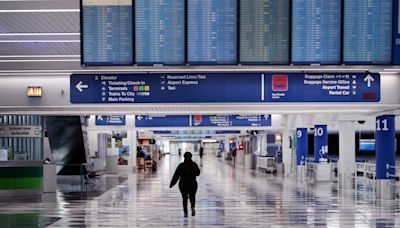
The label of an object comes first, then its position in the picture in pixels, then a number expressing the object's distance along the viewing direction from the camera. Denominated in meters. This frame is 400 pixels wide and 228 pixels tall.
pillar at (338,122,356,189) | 30.64
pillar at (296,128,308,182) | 32.59
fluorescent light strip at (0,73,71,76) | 14.82
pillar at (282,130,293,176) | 38.77
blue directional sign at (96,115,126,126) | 29.83
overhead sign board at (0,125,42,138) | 26.36
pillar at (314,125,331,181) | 30.25
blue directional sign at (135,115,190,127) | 30.86
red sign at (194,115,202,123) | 30.45
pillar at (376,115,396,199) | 18.98
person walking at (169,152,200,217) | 14.27
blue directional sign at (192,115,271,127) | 30.20
